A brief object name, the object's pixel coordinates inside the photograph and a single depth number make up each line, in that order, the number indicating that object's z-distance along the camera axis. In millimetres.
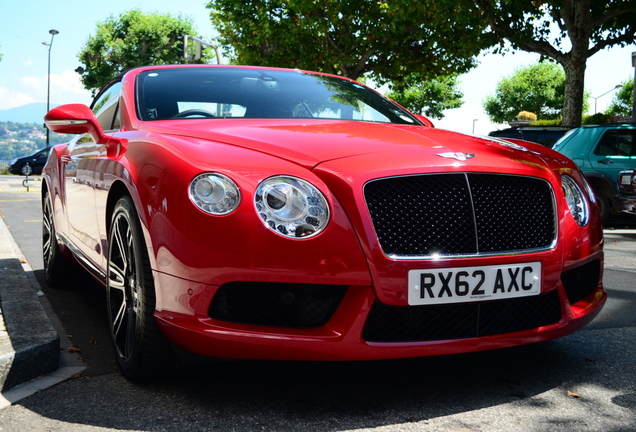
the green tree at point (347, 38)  23562
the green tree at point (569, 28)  16125
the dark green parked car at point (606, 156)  10953
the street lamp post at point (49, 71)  49131
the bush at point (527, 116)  40281
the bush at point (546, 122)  33069
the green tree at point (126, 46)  55312
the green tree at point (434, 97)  60469
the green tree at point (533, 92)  75500
